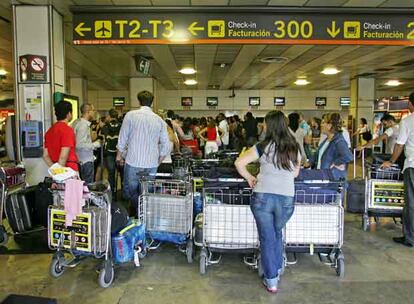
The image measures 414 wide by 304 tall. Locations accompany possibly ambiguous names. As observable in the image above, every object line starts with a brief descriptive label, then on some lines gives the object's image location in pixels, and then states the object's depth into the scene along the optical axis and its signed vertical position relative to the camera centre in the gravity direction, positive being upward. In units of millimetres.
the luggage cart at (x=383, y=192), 4840 -766
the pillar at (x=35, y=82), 5402 +674
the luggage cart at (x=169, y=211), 3869 -822
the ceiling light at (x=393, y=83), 14991 +1952
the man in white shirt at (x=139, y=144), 4191 -152
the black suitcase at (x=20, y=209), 4590 -954
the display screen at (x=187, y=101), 18209 +1366
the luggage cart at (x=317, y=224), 3484 -843
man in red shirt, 4191 -125
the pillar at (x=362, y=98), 13477 +1157
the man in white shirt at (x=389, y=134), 6189 -47
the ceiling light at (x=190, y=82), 14258 +1848
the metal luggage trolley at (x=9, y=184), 4371 -706
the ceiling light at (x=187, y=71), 11352 +1786
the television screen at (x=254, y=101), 18203 +1382
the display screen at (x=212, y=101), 18266 +1376
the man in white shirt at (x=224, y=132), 9723 -43
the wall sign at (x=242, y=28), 4945 +1331
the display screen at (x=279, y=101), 18328 +1400
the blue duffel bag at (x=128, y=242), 3410 -1011
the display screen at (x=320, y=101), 18688 +1433
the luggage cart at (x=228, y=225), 3500 -854
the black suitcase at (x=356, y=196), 5332 -901
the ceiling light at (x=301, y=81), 14278 +1886
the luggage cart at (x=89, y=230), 3203 -839
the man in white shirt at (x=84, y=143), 5516 -192
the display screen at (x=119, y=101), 18172 +1350
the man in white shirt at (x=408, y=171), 4430 -456
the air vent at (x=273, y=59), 9406 +1761
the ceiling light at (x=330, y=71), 11422 +1823
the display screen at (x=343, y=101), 18734 +1444
